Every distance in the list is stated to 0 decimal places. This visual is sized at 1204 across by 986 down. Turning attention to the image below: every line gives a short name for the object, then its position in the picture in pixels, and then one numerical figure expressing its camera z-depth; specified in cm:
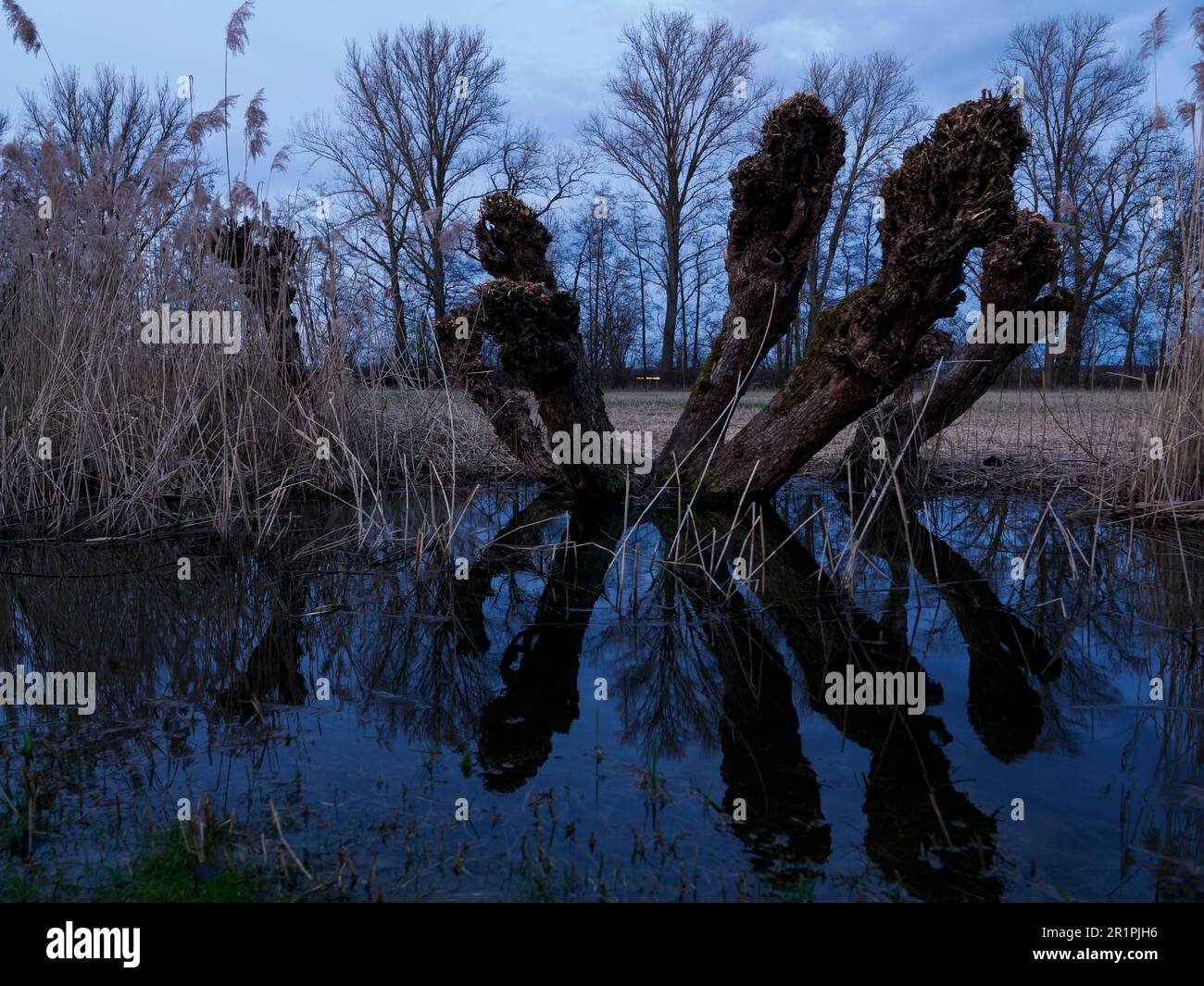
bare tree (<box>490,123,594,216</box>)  2534
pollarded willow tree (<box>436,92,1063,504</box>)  448
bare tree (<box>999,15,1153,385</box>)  2262
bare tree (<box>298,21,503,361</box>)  2522
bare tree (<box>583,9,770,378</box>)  2591
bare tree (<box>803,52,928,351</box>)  2227
